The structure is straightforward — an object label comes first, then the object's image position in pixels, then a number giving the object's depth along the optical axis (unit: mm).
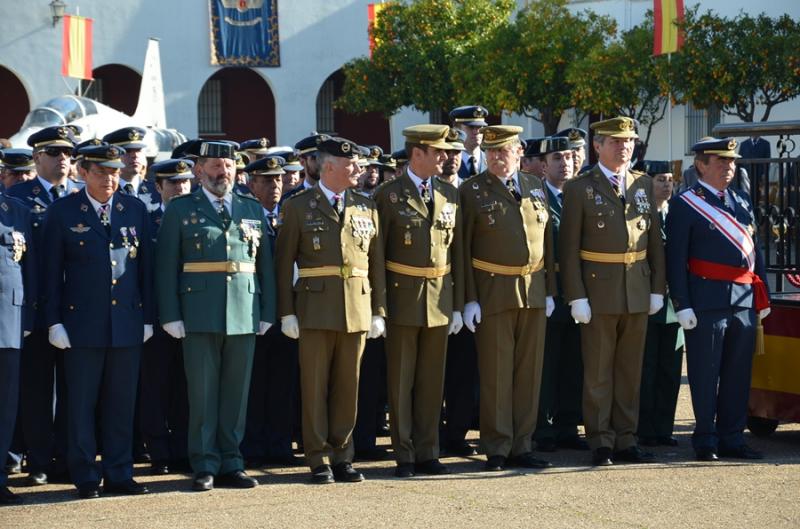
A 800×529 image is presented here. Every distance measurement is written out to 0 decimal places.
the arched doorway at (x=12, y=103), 37250
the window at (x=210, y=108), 38250
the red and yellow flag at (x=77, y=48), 32875
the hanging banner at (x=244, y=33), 36125
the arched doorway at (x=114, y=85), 37562
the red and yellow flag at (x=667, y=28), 27062
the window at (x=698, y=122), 30912
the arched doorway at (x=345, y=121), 38656
